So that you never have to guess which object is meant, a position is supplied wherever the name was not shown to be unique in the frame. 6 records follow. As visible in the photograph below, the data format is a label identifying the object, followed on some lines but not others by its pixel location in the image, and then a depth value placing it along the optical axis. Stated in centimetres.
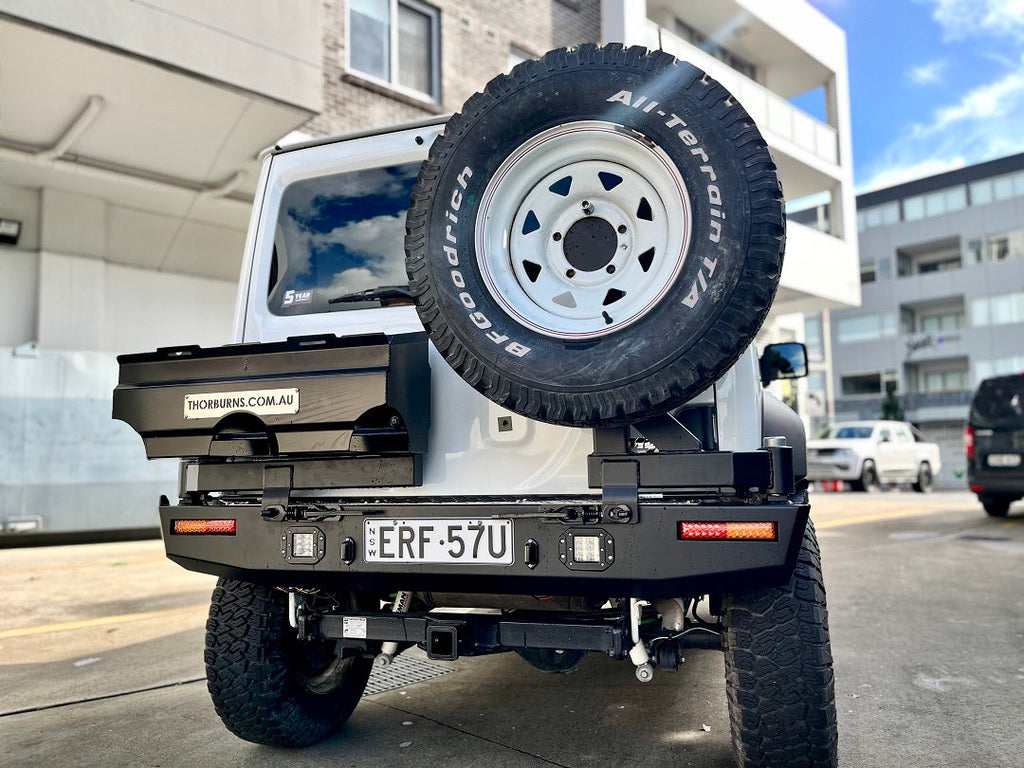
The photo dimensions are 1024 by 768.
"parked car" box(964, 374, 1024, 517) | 1062
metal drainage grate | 366
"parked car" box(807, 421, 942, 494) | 1775
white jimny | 203
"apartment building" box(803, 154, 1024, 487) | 4259
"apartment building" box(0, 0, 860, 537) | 737
